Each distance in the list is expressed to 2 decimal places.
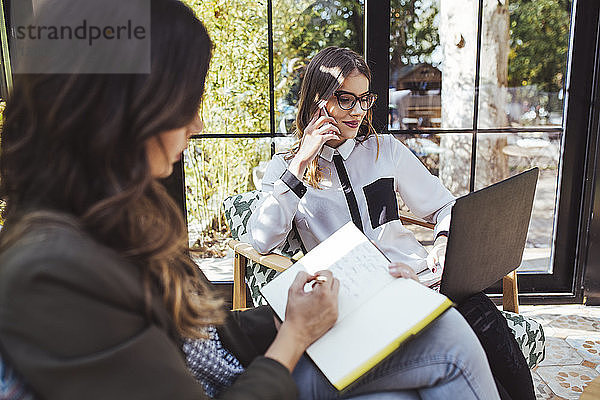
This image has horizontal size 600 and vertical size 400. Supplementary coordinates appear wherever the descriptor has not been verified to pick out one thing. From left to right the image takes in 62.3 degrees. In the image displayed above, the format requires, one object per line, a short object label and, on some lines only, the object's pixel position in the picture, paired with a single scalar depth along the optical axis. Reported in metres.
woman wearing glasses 1.69
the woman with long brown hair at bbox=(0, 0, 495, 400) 0.61
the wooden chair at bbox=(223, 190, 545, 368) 1.54
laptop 1.22
